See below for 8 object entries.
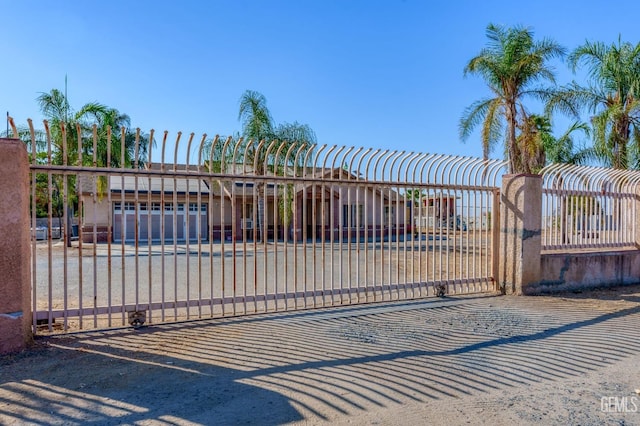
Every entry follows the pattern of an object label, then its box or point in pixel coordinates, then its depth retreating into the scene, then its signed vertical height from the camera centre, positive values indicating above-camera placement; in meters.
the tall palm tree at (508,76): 14.31 +4.59
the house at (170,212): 20.95 -0.16
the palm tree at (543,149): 15.80 +2.28
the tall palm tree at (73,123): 16.55 +3.67
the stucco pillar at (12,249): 4.19 -0.40
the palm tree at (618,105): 12.98 +3.25
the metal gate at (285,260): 4.96 -0.78
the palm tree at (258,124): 19.61 +4.01
